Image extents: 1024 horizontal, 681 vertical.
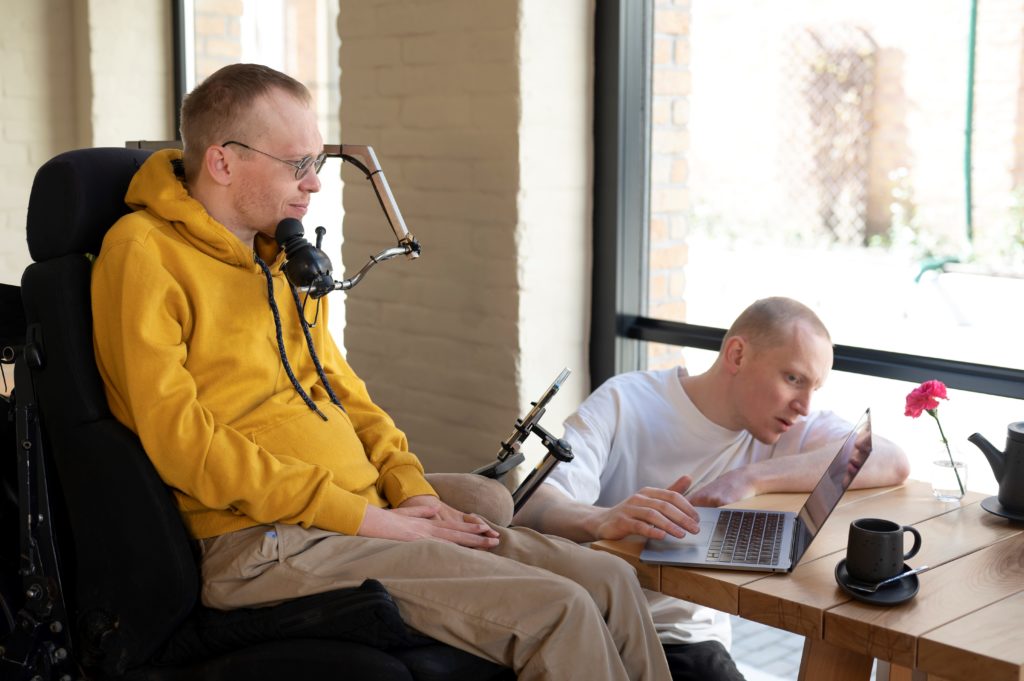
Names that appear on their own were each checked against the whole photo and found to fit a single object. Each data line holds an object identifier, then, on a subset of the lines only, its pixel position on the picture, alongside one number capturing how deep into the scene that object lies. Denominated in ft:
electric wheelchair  5.88
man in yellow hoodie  5.70
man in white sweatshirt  6.91
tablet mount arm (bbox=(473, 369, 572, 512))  6.87
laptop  5.72
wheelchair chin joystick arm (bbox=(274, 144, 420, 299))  6.12
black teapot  6.49
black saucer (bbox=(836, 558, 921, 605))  5.21
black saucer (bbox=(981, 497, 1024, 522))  6.46
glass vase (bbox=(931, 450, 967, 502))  6.89
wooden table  4.83
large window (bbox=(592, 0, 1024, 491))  8.05
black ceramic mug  5.33
